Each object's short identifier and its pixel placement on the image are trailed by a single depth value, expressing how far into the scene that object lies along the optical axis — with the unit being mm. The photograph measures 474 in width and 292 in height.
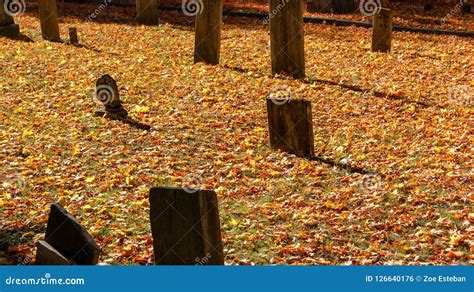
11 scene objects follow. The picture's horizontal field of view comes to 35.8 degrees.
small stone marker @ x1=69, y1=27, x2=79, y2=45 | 19391
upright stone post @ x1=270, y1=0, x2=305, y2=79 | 14852
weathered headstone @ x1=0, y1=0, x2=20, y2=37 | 20172
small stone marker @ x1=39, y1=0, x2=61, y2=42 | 19594
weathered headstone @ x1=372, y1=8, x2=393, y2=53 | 17891
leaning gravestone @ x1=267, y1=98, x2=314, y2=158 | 10883
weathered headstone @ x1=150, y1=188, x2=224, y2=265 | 6285
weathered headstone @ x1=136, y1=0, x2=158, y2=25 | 22266
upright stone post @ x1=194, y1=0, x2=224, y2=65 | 16281
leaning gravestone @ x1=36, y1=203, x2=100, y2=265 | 6312
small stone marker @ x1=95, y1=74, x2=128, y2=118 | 12883
